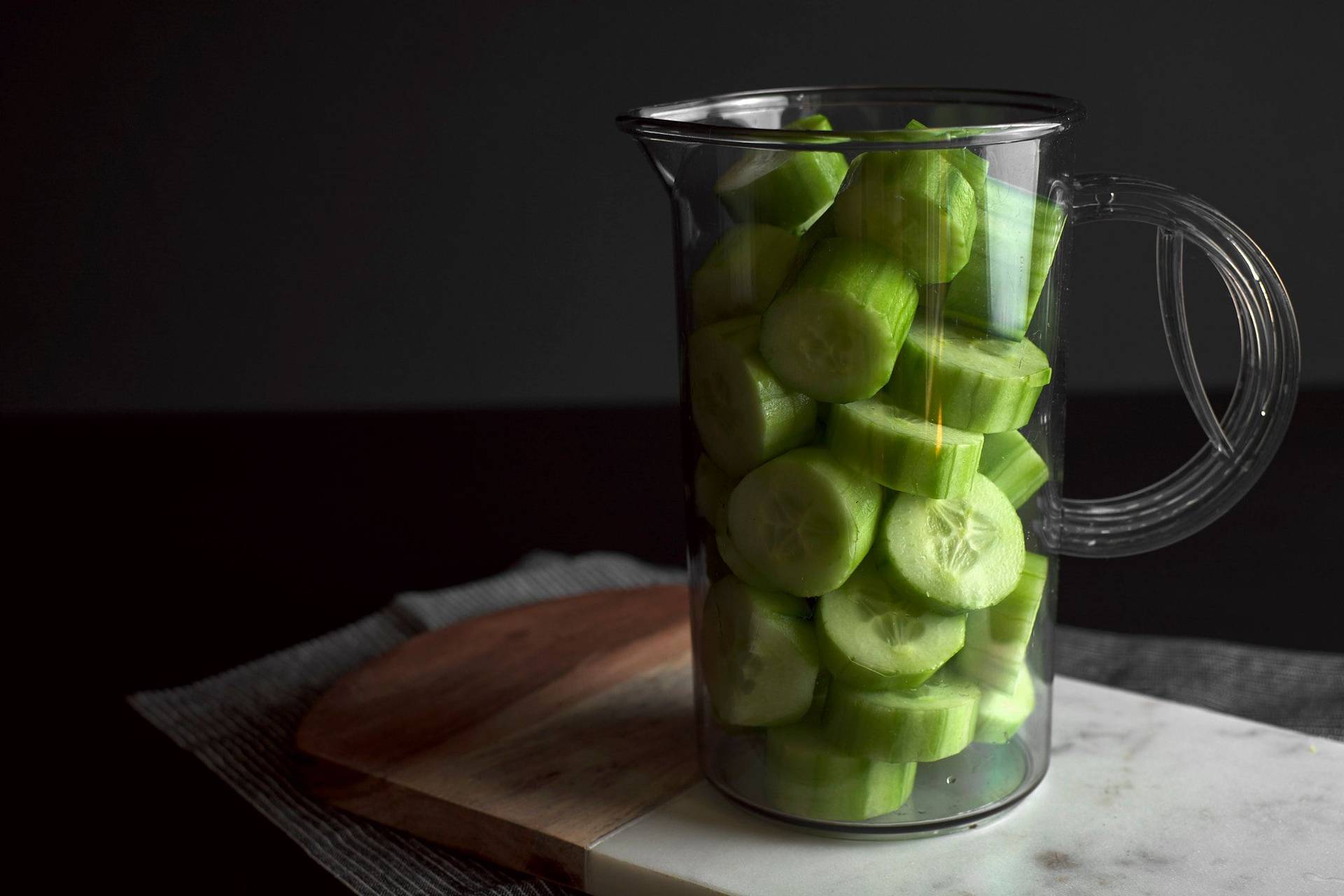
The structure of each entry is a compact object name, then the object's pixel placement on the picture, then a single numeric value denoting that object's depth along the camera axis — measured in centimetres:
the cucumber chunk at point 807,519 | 83
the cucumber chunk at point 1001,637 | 91
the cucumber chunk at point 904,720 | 87
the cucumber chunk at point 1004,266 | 86
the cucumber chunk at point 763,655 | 89
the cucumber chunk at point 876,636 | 85
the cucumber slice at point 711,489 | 92
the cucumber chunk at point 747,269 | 87
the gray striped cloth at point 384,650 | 99
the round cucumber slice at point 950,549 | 84
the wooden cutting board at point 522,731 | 98
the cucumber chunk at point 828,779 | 91
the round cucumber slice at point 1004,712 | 93
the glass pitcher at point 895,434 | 83
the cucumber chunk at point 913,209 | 82
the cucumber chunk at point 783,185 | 87
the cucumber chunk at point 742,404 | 84
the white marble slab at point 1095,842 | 88
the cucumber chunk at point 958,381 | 84
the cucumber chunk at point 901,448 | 82
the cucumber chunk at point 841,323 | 81
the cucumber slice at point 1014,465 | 90
